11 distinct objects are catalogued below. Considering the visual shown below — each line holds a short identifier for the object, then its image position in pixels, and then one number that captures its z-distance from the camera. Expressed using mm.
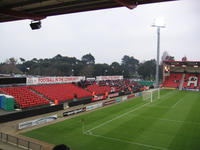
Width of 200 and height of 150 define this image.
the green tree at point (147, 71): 94875
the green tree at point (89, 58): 132000
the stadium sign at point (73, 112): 23075
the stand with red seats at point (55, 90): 26172
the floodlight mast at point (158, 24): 55312
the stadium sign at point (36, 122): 18109
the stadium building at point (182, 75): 63156
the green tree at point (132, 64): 147875
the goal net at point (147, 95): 42294
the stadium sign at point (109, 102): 32134
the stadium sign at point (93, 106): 27481
